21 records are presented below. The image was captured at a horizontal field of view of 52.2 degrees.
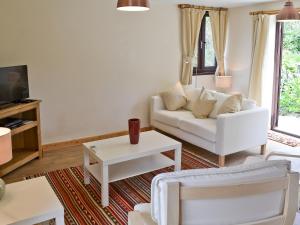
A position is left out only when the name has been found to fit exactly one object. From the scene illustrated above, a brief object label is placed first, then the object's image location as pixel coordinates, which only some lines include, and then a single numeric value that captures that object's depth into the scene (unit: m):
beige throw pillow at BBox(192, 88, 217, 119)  4.38
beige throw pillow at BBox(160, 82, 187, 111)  4.91
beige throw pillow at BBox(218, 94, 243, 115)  3.99
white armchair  1.28
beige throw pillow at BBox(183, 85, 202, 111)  4.79
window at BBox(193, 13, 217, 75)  5.82
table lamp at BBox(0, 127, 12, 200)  1.86
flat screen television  3.57
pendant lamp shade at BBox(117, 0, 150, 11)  2.56
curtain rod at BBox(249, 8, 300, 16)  4.96
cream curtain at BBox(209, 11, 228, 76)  5.77
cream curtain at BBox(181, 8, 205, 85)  5.40
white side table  1.82
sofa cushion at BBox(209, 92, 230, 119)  4.30
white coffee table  2.92
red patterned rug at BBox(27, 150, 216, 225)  2.74
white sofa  3.73
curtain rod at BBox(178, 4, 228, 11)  5.32
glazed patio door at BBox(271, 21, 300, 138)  5.07
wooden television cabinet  3.57
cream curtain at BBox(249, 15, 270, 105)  5.12
